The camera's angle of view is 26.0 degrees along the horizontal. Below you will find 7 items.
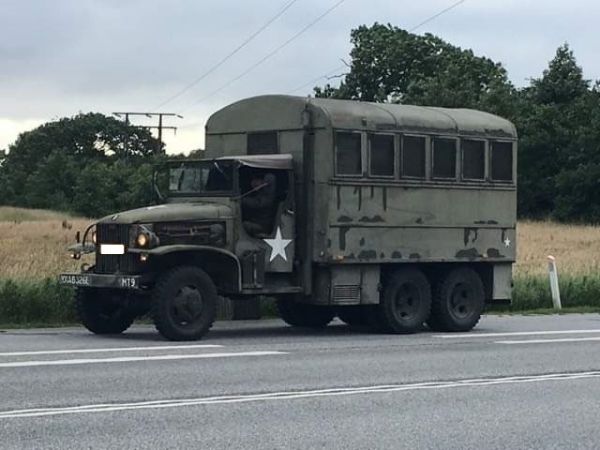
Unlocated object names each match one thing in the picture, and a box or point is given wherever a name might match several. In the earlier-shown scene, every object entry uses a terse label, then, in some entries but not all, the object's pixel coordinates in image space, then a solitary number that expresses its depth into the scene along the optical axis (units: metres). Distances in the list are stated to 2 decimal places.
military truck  17.19
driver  18.12
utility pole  85.25
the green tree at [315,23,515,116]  88.06
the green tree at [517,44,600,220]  72.06
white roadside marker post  25.81
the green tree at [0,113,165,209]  113.50
